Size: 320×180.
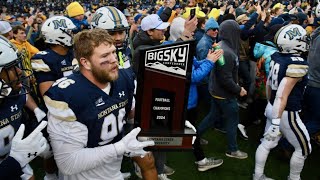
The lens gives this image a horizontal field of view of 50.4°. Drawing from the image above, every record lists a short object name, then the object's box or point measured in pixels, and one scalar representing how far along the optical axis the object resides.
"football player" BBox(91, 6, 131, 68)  3.30
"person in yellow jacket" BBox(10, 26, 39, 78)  4.97
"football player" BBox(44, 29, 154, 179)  2.05
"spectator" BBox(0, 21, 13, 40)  4.89
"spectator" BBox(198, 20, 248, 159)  4.08
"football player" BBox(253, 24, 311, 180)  3.34
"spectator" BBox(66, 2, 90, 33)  6.23
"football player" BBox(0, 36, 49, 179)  2.04
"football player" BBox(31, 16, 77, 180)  3.48
